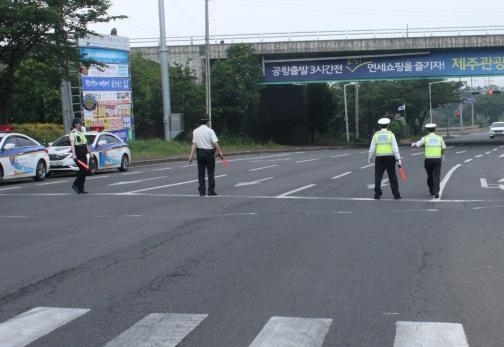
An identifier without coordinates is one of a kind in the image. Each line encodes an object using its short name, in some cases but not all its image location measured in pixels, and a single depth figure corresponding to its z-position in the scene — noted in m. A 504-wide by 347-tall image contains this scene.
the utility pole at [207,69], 41.38
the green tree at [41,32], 24.34
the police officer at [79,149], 17.02
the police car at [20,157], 20.45
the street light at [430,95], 77.56
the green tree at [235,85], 47.31
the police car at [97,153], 23.73
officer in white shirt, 16.05
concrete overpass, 45.88
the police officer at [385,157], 15.20
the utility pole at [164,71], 38.38
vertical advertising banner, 33.59
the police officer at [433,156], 15.39
